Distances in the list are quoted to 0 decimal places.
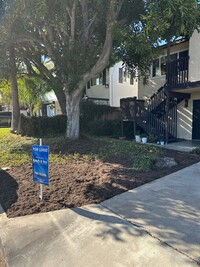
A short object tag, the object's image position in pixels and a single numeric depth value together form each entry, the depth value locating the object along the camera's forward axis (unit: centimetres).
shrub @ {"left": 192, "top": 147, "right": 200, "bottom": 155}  716
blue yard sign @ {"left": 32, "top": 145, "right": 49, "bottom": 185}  359
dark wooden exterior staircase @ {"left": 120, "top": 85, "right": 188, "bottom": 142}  990
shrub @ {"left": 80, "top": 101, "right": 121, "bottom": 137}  1242
